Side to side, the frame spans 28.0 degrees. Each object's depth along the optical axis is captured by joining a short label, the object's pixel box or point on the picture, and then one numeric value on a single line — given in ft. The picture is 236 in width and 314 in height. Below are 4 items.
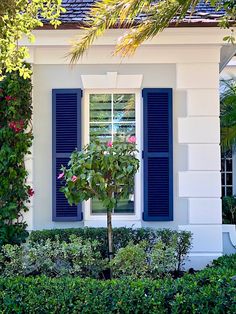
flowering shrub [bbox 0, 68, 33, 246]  23.40
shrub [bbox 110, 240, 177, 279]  18.56
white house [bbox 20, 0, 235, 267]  24.00
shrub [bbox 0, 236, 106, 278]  19.27
